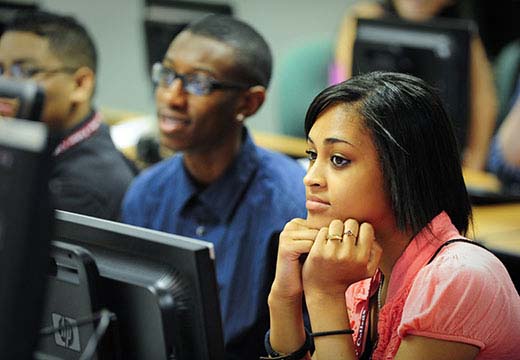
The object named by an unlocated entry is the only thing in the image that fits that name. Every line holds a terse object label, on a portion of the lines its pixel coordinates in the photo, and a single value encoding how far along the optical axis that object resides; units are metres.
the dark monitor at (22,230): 1.97
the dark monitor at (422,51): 6.42
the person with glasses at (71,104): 5.03
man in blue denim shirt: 4.50
